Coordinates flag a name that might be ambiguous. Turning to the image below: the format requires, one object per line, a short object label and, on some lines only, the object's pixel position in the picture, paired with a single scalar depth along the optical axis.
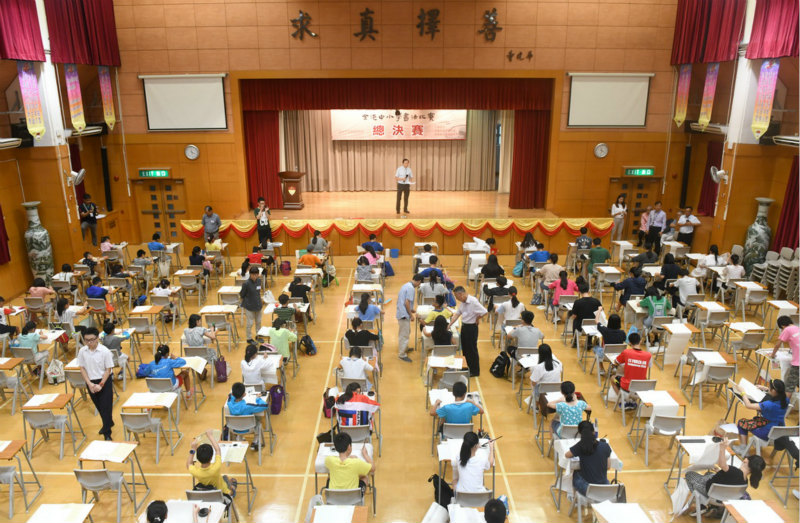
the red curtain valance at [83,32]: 16.41
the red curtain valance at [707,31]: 16.44
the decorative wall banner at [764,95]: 15.30
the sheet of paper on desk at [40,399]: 9.10
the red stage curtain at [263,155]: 21.72
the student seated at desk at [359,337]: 10.62
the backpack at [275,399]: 10.35
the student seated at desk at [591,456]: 7.27
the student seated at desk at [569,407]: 8.35
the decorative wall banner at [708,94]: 17.85
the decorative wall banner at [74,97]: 17.28
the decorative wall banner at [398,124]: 25.94
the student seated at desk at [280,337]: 11.01
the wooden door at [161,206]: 20.83
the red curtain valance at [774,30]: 14.25
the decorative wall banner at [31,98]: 15.59
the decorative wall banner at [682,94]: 19.27
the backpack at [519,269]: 17.12
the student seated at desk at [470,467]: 7.08
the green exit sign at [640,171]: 20.58
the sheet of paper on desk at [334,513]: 6.63
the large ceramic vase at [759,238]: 16.22
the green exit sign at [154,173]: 20.39
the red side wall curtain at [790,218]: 15.41
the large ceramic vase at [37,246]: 16.78
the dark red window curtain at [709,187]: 20.17
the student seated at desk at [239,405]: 8.62
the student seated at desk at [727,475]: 7.08
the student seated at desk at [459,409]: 8.36
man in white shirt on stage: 20.88
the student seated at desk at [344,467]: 7.17
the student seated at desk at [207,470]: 7.12
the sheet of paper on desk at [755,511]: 6.57
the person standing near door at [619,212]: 19.47
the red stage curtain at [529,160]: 21.86
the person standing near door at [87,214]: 18.48
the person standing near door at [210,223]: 18.44
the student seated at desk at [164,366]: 9.88
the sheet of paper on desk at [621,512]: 6.64
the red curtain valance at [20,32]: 14.52
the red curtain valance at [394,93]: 20.28
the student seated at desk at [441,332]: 10.87
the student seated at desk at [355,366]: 9.80
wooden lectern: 22.20
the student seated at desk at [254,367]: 9.62
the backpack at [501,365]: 11.63
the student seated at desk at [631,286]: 13.27
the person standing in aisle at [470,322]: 10.52
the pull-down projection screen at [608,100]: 19.84
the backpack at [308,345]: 12.62
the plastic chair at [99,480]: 7.54
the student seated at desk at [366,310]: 11.17
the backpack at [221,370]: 11.49
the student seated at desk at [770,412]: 8.48
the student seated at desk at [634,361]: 9.69
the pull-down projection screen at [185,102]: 19.66
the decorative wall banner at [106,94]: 18.98
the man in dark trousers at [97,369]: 9.11
